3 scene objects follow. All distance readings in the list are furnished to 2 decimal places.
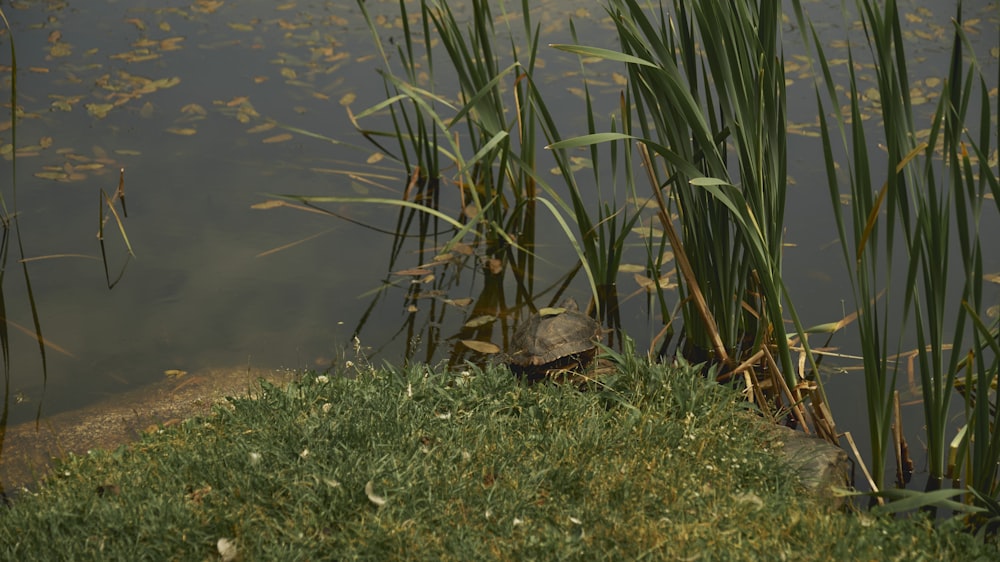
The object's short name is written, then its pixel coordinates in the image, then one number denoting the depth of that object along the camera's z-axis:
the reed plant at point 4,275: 3.53
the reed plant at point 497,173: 3.61
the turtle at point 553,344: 3.23
